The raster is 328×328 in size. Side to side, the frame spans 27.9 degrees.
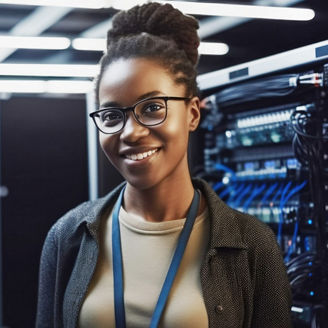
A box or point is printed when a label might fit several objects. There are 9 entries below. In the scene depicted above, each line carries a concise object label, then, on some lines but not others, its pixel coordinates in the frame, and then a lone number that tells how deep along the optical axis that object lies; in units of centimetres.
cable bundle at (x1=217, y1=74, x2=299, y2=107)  189
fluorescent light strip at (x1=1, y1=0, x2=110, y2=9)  284
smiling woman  136
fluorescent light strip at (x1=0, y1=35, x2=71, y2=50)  438
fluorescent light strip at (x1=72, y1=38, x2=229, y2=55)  617
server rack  180
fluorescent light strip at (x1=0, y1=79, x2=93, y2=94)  720
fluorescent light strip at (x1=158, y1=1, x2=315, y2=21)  333
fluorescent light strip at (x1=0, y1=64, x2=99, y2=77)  696
